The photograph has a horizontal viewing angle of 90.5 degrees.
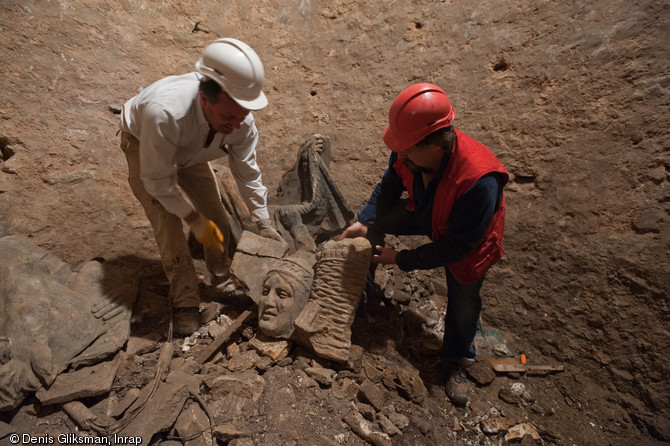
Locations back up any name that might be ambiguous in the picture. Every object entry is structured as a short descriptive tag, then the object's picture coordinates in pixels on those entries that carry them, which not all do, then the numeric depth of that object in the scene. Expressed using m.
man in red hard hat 1.92
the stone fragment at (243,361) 2.41
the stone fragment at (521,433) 2.29
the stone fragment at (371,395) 2.25
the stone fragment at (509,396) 2.58
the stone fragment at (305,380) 2.33
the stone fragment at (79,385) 2.02
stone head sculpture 2.50
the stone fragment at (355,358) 2.46
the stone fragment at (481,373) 2.66
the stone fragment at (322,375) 2.34
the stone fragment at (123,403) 2.07
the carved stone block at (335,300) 2.43
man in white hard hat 2.03
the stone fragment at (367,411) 2.20
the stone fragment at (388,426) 2.12
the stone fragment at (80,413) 1.98
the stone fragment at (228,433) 1.96
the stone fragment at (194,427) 1.98
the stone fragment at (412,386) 2.39
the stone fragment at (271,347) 2.44
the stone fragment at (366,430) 2.03
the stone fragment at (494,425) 2.32
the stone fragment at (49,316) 2.04
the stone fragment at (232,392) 2.16
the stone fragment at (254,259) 2.82
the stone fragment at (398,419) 2.18
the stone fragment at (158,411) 1.96
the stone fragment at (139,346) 2.50
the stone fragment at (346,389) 2.31
